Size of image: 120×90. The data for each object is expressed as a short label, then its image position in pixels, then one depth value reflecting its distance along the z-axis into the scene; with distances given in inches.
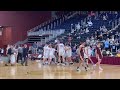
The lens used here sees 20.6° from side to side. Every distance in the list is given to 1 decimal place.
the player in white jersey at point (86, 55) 554.0
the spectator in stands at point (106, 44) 730.2
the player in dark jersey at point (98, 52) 557.3
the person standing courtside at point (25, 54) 666.4
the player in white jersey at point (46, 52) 690.9
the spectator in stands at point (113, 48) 722.8
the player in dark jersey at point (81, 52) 543.2
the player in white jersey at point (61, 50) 685.3
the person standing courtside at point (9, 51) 678.1
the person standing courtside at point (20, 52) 680.4
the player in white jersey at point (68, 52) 693.0
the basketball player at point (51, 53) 686.5
